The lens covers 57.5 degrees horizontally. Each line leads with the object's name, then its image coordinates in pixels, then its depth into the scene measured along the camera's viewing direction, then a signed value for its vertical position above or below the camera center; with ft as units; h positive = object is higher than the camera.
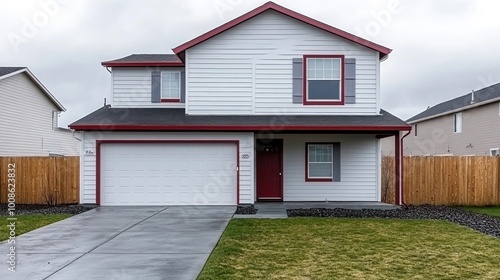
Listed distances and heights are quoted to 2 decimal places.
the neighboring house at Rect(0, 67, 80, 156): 72.43 +5.80
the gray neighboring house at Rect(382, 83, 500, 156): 80.33 +5.21
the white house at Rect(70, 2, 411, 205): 50.83 +2.52
